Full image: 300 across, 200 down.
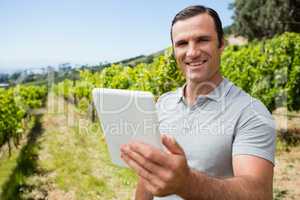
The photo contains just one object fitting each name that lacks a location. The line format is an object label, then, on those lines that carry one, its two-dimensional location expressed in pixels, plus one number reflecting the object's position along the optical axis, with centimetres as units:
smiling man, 121
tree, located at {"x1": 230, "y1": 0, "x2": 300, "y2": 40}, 2827
